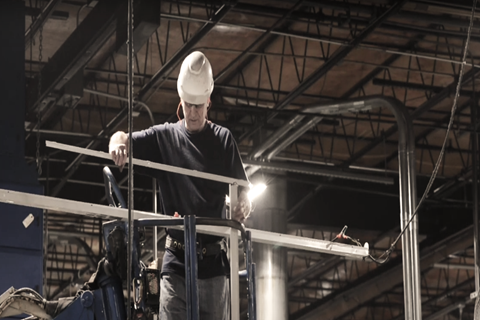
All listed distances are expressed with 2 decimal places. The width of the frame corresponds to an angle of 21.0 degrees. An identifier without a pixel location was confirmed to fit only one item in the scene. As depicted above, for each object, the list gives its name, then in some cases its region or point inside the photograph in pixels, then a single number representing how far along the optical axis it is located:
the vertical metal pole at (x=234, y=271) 6.66
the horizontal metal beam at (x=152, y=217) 6.20
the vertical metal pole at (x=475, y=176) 19.84
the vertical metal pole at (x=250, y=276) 6.85
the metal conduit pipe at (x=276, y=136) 21.57
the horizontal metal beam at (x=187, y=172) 6.90
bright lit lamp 7.23
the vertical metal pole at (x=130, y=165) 5.09
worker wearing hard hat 7.17
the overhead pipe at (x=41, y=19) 17.31
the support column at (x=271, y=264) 22.68
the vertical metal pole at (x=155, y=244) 8.57
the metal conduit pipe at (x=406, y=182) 18.44
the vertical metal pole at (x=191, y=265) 6.32
